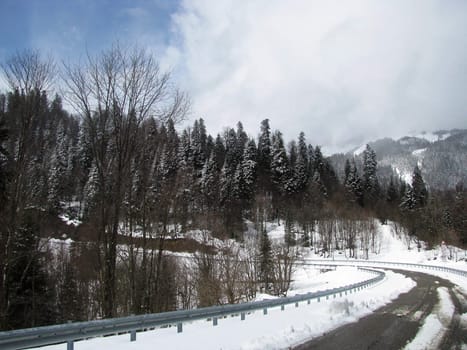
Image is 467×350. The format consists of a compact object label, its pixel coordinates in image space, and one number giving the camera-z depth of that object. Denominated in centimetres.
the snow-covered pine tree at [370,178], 11416
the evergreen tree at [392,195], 11594
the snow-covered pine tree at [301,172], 9744
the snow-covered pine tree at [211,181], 7844
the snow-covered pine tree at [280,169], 9600
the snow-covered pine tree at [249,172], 8875
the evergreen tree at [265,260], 4288
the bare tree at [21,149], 1328
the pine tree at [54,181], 1614
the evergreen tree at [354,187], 10755
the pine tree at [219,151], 10352
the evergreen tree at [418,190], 10515
